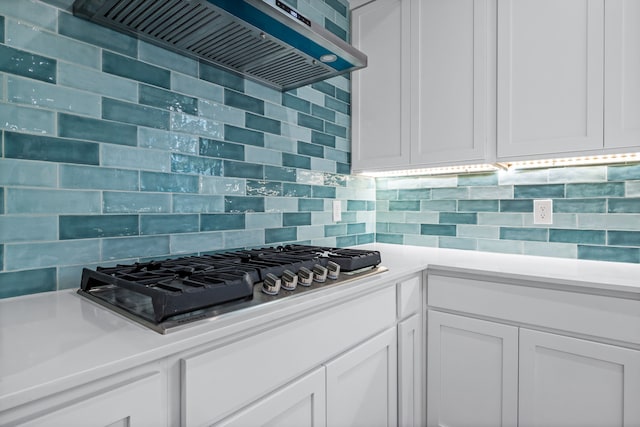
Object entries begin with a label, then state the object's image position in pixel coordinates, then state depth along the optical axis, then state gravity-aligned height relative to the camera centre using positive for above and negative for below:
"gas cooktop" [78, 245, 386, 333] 0.74 -0.19
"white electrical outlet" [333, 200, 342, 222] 2.06 -0.01
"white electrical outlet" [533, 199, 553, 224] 1.78 -0.01
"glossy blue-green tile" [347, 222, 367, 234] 2.19 -0.13
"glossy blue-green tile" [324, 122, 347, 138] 2.03 +0.46
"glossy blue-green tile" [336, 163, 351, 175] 2.11 +0.24
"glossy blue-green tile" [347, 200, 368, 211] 2.19 +0.02
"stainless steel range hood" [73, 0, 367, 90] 1.01 +0.57
